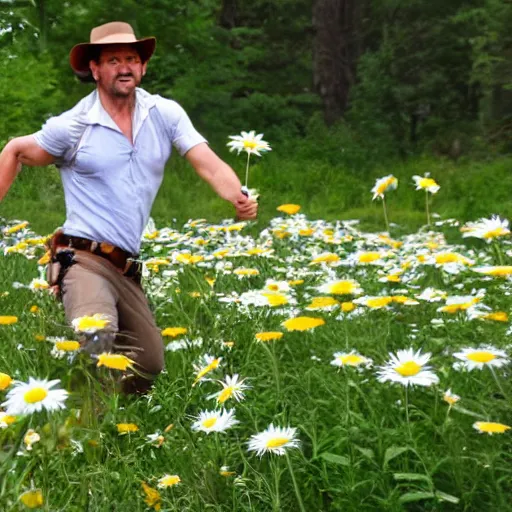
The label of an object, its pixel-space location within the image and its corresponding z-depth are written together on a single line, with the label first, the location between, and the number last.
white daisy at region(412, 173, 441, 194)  5.07
